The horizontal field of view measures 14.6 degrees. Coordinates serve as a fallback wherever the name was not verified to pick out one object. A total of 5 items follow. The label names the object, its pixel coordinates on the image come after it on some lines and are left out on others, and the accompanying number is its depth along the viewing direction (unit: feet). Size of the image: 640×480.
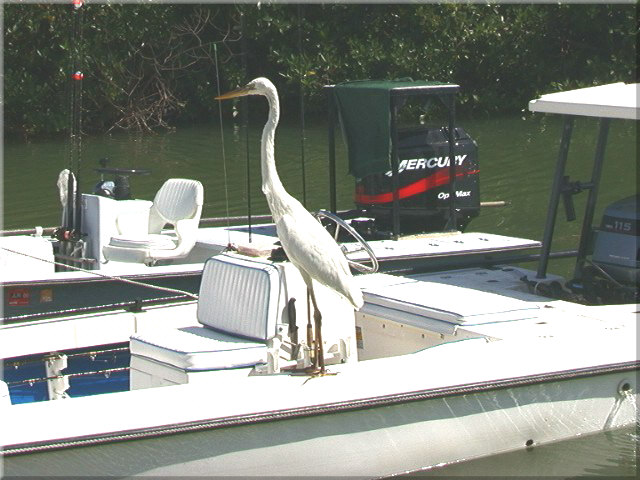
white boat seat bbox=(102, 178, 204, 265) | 61.42
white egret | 38.64
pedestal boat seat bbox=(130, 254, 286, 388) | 39.93
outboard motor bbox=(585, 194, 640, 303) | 46.60
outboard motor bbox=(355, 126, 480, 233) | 61.71
